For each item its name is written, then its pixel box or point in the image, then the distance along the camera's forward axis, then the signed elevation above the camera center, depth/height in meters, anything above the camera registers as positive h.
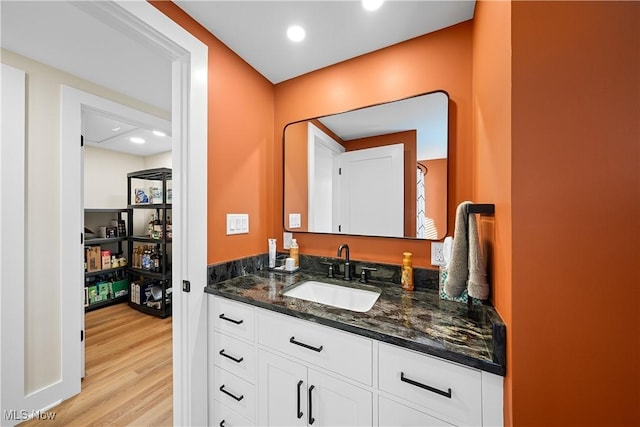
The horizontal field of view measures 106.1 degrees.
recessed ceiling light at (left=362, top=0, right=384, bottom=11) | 1.12 +0.99
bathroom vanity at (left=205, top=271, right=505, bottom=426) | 0.72 -0.54
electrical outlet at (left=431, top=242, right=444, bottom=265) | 1.29 -0.21
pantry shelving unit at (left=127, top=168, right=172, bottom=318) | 2.98 -0.57
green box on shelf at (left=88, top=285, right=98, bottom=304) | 3.08 -1.04
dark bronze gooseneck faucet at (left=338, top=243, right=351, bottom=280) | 1.48 -0.34
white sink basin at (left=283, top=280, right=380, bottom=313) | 1.29 -0.46
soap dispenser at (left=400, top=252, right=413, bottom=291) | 1.30 -0.33
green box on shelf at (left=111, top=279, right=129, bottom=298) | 3.32 -1.06
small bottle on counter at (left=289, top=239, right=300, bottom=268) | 1.66 -0.27
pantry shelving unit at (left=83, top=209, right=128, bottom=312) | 3.12 -0.78
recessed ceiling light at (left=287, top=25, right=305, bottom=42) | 1.29 +0.99
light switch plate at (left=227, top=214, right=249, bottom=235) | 1.48 -0.07
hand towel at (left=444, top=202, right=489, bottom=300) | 0.85 -0.18
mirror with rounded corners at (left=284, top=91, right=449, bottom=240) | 1.32 +0.27
